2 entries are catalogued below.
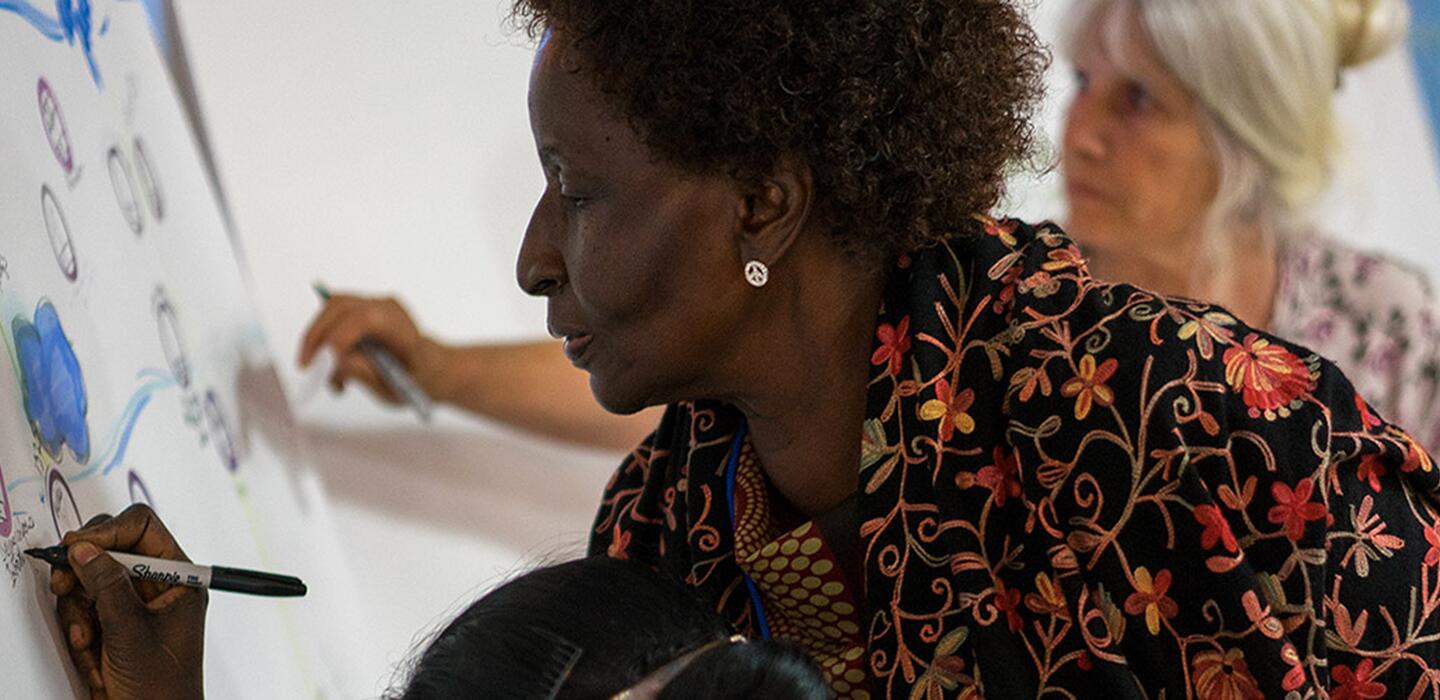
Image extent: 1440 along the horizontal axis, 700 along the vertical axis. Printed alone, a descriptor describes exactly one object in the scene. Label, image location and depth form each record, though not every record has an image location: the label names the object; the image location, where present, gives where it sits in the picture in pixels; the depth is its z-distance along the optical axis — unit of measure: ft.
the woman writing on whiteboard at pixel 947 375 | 6.62
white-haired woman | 10.34
